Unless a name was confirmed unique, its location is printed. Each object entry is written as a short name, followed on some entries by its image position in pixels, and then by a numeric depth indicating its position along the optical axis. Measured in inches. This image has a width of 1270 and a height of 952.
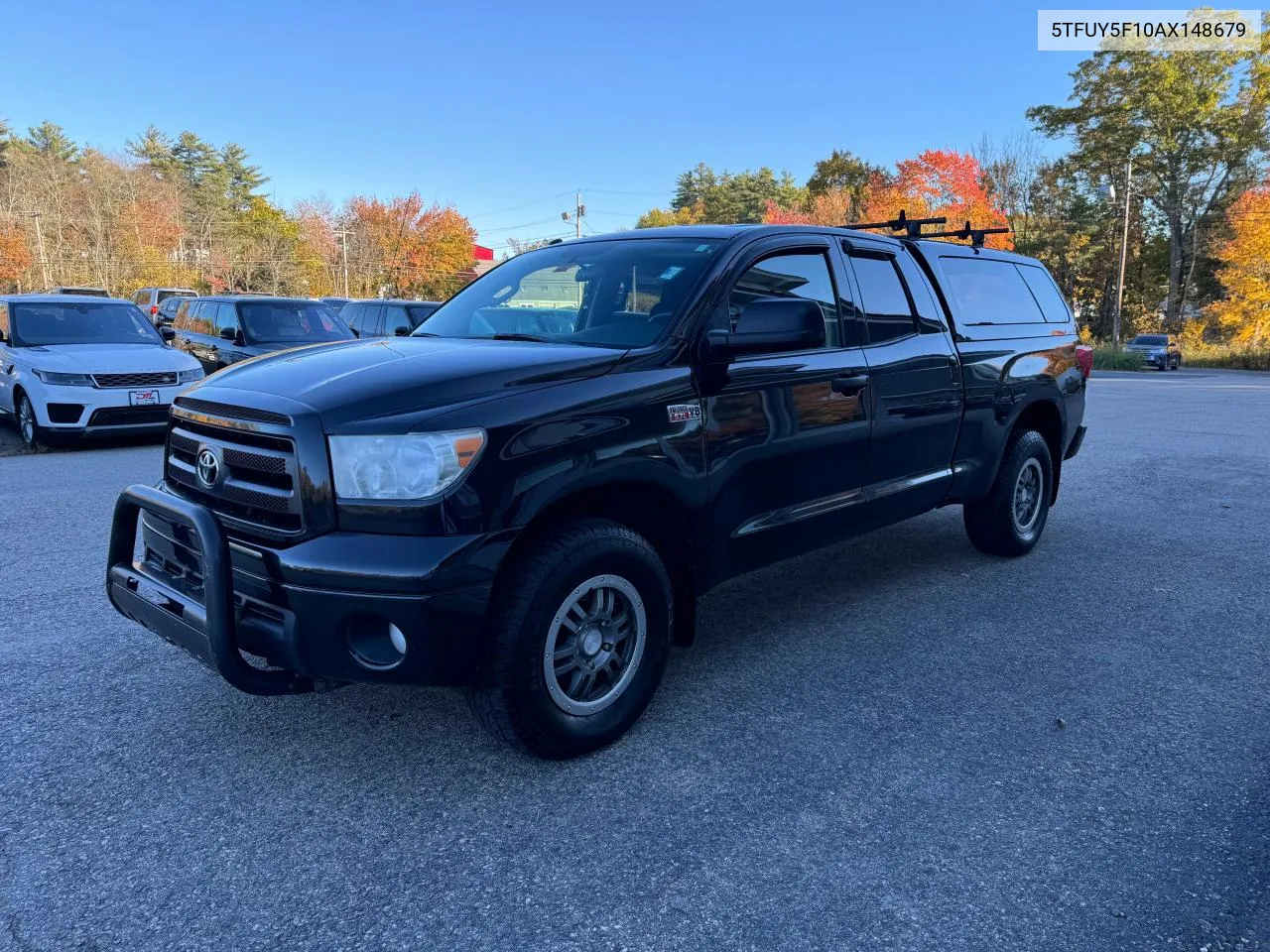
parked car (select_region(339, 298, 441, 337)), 550.3
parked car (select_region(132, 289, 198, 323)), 1060.2
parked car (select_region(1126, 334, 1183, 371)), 1448.1
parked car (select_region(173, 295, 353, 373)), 468.8
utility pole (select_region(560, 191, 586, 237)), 2065.7
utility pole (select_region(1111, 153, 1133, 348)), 1648.6
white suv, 371.2
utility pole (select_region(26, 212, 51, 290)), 1779.0
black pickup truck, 101.9
